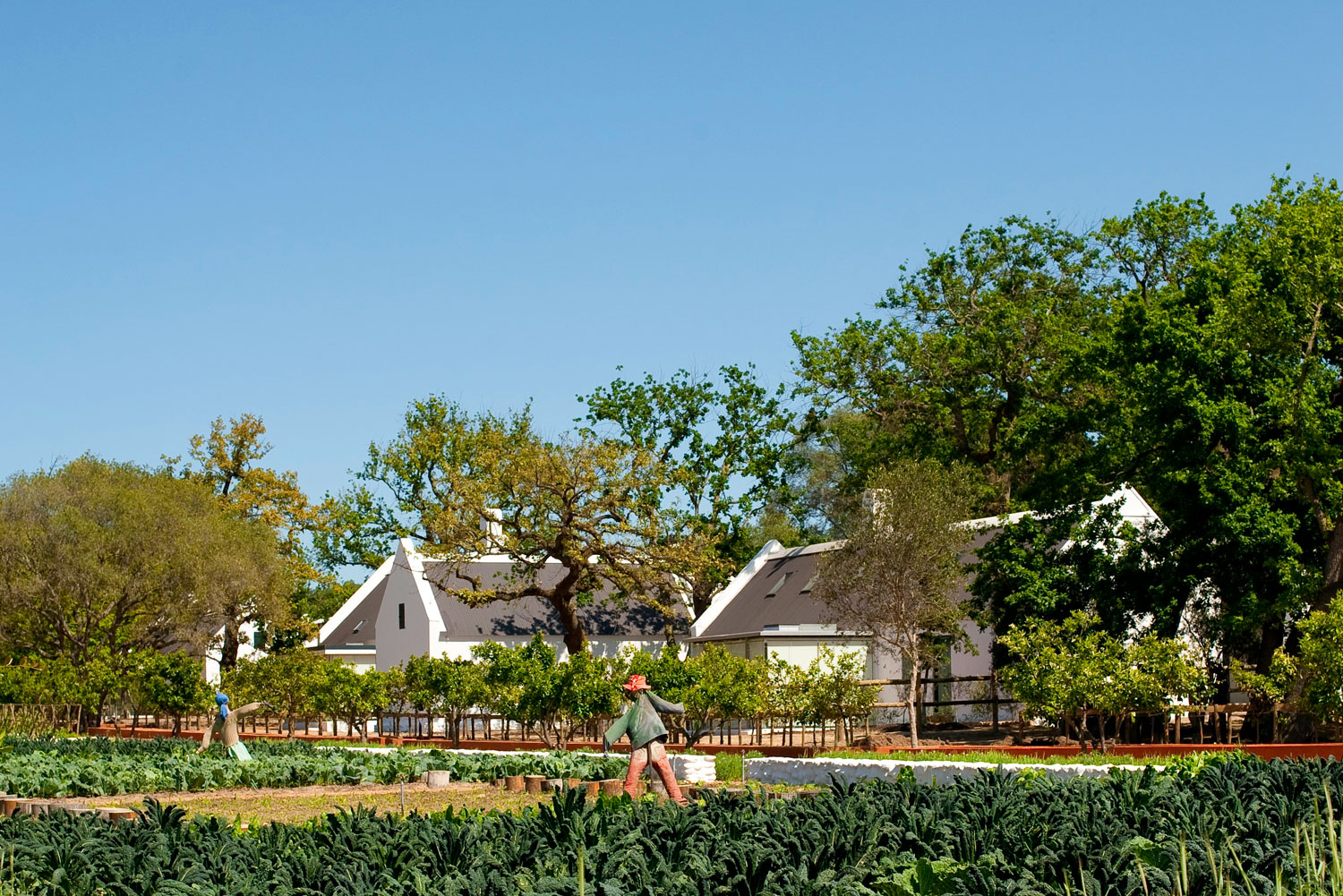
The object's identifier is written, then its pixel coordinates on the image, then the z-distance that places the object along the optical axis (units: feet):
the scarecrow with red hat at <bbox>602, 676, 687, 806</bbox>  51.21
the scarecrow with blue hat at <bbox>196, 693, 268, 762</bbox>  75.10
